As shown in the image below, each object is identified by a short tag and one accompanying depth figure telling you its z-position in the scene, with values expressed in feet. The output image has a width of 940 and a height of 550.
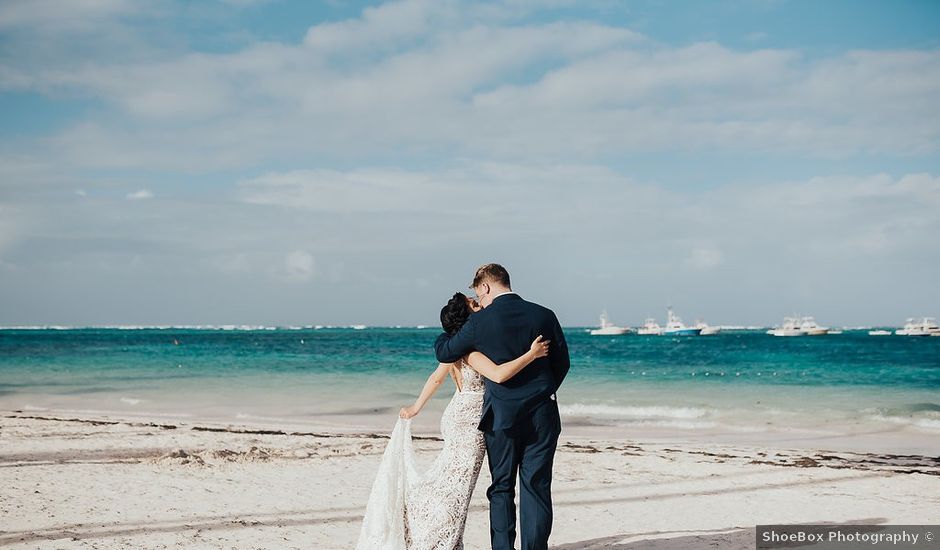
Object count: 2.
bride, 18.13
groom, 16.37
